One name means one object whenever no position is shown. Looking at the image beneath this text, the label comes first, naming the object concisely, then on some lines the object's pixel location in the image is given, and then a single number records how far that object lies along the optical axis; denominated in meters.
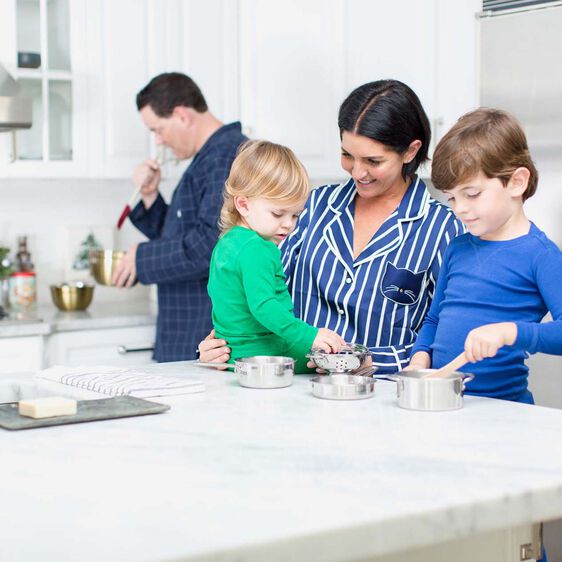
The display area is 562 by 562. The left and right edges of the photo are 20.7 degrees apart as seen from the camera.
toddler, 2.67
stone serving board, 2.22
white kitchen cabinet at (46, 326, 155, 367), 4.01
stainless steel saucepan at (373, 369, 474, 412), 2.30
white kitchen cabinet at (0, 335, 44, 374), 3.90
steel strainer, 2.54
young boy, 2.59
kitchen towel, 2.44
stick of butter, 2.25
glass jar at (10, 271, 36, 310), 4.24
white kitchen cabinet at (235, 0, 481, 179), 4.04
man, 3.85
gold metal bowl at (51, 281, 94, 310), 4.22
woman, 2.87
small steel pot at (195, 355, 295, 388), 2.50
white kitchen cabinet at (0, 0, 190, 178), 4.10
